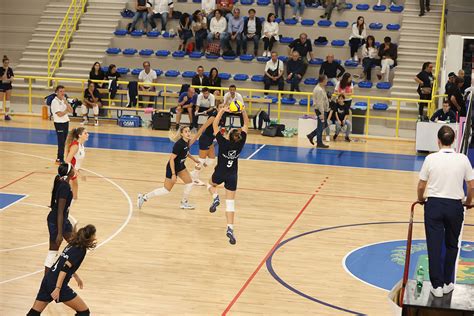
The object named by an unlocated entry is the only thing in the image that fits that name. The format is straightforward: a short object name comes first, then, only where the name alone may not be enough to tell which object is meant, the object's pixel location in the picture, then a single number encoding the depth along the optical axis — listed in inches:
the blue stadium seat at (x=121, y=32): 1189.1
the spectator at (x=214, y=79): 1016.9
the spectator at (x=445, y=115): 848.3
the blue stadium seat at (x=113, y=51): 1166.3
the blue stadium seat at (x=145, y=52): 1151.0
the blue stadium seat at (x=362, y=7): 1128.2
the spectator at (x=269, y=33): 1099.2
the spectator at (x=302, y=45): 1065.5
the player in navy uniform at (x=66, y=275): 339.6
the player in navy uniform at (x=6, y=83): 1025.8
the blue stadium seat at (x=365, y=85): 1040.2
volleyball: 484.4
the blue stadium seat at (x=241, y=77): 1090.1
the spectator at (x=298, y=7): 1139.3
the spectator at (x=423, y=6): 1109.7
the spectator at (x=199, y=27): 1127.6
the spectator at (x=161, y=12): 1169.2
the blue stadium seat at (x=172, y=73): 1114.1
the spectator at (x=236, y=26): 1104.8
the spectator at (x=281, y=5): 1130.7
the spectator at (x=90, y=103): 1022.4
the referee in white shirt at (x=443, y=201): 316.5
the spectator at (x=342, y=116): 913.8
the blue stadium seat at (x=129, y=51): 1158.3
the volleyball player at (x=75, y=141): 516.1
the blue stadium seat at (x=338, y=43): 1097.6
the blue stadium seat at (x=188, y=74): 1108.5
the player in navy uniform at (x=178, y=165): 549.3
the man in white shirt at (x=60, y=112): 698.2
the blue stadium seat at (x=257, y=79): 1082.7
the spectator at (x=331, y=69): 1026.1
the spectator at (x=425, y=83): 965.2
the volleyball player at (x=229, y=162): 493.0
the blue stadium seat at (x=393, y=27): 1095.6
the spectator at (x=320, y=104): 858.8
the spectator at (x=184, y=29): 1136.8
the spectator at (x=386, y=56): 1042.7
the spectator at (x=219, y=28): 1114.1
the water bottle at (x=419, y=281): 315.0
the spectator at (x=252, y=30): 1106.7
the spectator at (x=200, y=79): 1026.1
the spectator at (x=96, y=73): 1072.5
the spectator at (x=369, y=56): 1045.8
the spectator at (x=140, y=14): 1175.6
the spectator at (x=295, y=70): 1040.8
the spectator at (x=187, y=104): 971.9
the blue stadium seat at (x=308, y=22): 1127.5
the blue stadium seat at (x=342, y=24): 1115.6
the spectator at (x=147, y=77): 1069.8
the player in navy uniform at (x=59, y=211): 384.8
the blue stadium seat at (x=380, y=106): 1013.3
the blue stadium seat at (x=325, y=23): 1123.3
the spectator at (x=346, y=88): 918.5
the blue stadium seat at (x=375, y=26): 1098.1
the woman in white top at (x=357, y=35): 1063.0
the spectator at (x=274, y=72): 1047.6
